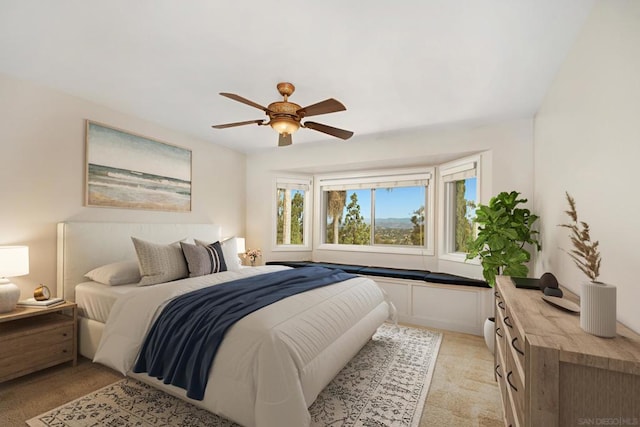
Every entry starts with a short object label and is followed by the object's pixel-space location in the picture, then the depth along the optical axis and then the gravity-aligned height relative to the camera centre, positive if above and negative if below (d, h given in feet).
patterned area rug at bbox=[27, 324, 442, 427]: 6.41 -4.47
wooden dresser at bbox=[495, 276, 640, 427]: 3.20 -1.78
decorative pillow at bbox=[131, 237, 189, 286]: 9.73 -1.71
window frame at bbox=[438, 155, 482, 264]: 14.04 +0.20
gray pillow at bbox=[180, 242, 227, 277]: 10.57 -1.71
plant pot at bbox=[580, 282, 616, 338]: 3.74 -1.18
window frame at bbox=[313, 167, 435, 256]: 14.92 +1.25
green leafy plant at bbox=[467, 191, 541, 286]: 9.48 -0.65
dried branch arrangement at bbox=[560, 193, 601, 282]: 4.07 -0.53
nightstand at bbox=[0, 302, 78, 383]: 7.55 -3.43
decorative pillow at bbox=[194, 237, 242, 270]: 12.26 -1.66
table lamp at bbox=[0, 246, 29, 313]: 7.72 -1.55
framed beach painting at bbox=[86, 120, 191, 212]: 10.75 +1.61
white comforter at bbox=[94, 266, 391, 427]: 5.21 -2.83
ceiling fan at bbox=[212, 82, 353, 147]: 7.82 +2.73
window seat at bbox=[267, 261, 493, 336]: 11.85 -3.47
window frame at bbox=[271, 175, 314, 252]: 17.34 +0.34
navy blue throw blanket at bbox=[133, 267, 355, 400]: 5.85 -2.48
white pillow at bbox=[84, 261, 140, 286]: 9.55 -2.02
